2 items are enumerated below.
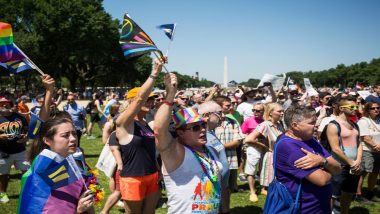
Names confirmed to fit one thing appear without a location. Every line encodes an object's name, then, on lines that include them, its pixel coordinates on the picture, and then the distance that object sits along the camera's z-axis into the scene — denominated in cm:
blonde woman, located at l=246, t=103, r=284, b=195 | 616
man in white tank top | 279
